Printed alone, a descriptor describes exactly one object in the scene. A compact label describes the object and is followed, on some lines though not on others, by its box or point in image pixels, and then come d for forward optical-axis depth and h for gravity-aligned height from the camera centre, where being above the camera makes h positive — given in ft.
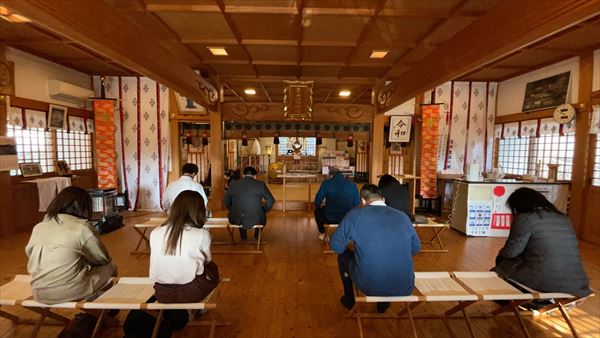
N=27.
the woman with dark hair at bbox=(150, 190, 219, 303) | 6.16 -2.19
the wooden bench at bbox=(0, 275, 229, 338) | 6.20 -3.34
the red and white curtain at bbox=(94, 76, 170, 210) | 21.71 +0.87
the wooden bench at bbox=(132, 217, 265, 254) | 12.64 -3.28
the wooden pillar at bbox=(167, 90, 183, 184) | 21.79 +0.76
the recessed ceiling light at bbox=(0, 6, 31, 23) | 11.30 +5.20
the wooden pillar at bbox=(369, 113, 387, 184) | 20.71 +0.42
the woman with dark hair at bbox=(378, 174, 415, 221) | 12.48 -1.71
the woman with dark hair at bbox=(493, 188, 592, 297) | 6.80 -2.19
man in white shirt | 12.13 -1.54
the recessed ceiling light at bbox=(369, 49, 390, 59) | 15.19 +5.29
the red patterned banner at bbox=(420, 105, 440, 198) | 20.51 +0.33
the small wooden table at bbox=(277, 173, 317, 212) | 21.30 -1.77
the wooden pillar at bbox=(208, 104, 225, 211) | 20.58 -0.84
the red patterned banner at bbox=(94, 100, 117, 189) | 18.88 +0.36
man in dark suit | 13.10 -2.30
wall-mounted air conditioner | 17.51 +3.56
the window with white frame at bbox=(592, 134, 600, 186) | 15.14 -0.42
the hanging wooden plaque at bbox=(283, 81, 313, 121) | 20.06 +3.62
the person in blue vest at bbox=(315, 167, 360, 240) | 13.17 -2.01
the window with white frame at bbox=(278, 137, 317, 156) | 53.67 +1.00
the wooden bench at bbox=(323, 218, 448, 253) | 13.37 -3.75
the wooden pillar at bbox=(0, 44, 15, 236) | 14.83 -1.54
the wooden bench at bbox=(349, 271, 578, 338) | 6.64 -3.24
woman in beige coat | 6.09 -2.18
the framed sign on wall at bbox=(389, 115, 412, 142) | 22.52 +2.02
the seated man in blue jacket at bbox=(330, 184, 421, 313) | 6.62 -2.14
